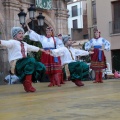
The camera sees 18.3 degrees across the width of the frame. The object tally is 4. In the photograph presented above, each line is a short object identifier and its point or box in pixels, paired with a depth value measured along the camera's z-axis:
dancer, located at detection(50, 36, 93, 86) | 7.84
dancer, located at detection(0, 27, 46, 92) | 6.58
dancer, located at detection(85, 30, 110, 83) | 9.78
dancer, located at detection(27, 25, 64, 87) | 8.45
